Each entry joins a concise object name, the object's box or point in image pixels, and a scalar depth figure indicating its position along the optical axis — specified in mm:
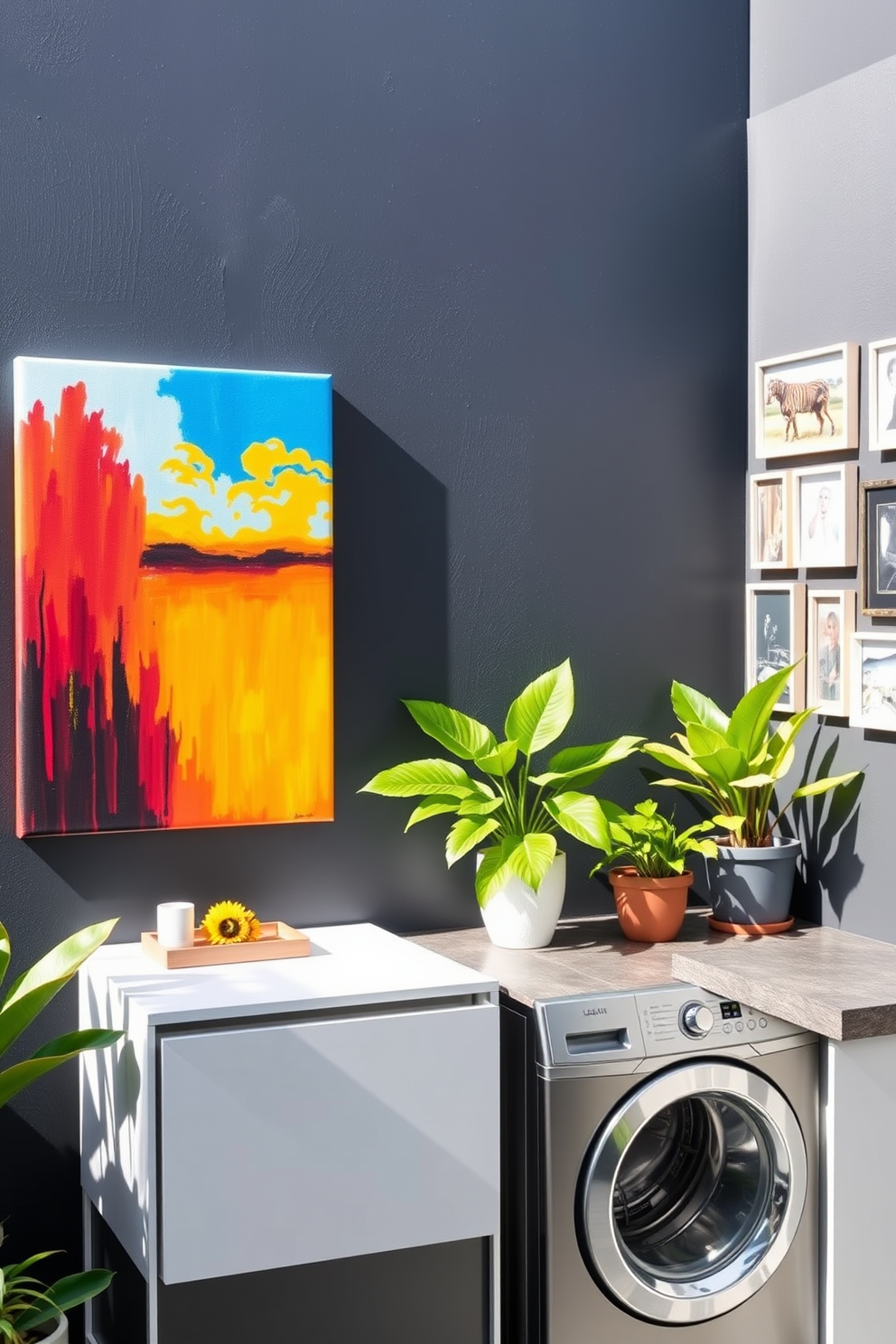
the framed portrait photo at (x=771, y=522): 3090
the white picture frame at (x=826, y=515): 2922
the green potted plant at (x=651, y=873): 2871
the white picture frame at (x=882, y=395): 2811
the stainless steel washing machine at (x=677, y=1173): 2373
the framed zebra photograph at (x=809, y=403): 2904
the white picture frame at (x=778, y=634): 3088
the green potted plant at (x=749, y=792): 2889
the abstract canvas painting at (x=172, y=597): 2596
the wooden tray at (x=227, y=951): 2461
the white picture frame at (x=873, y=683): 2820
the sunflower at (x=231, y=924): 2541
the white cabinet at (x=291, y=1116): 2166
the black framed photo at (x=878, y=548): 2820
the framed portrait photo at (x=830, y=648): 2943
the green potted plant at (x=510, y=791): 2791
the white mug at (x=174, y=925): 2496
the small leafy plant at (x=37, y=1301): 2217
